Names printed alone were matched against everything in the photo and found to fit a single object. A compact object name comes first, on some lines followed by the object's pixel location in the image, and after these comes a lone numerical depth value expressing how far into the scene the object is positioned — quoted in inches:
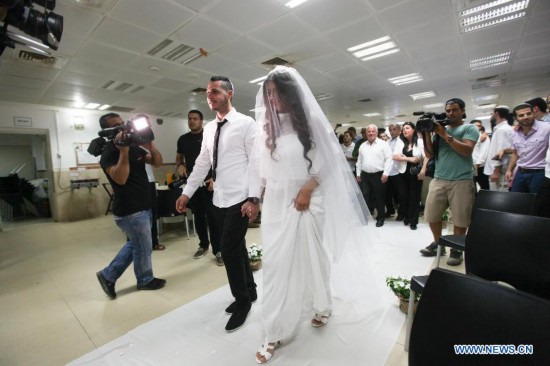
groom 64.2
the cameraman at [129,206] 74.5
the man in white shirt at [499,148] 124.0
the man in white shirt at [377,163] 150.7
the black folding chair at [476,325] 22.2
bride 53.4
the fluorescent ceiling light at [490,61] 184.5
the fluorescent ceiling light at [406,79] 222.9
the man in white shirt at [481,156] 161.5
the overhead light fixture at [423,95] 287.1
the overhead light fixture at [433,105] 349.7
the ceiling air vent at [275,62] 174.3
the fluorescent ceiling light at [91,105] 257.8
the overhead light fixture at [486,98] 308.1
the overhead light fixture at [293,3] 110.6
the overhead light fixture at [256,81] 211.0
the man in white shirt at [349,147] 185.9
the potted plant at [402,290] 65.5
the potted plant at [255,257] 96.9
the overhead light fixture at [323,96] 269.6
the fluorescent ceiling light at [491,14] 123.0
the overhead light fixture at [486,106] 368.2
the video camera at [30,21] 61.4
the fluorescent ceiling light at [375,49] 154.6
